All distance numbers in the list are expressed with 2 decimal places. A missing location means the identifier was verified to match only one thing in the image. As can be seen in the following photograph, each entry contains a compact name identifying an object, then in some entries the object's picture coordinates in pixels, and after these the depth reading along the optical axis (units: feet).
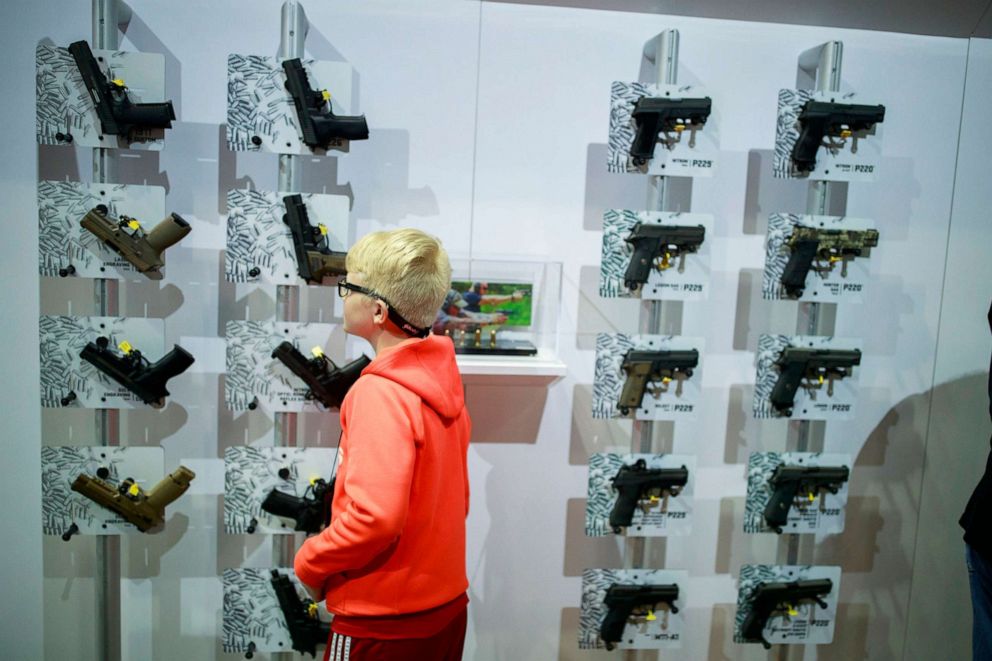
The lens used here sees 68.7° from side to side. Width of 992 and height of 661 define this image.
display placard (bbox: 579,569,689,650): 8.60
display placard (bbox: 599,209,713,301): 8.05
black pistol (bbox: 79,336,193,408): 7.73
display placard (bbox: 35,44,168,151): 7.45
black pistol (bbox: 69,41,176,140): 7.38
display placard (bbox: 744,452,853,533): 8.61
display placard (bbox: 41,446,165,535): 7.98
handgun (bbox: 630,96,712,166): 7.82
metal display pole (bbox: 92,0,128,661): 7.61
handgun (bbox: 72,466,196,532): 7.95
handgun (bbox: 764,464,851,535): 8.59
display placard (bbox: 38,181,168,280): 7.57
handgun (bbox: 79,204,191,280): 7.56
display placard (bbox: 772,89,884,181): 8.14
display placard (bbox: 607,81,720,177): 7.92
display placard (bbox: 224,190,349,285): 7.69
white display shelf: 7.97
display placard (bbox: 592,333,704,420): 8.21
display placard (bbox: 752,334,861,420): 8.38
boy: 5.44
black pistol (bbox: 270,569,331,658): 8.16
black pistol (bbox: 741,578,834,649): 8.82
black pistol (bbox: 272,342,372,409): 7.83
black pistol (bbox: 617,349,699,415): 8.18
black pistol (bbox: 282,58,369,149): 7.52
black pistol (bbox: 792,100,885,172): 8.03
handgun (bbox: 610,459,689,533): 8.32
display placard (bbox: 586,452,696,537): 8.35
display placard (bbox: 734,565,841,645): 8.85
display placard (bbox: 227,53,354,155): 7.58
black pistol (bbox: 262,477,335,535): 7.96
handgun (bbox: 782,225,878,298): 8.19
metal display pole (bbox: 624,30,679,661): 8.09
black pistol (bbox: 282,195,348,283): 7.64
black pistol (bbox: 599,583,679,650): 8.53
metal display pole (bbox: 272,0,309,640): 7.70
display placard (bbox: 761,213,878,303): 8.22
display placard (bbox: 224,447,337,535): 8.06
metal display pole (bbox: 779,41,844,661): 8.32
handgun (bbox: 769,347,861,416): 8.36
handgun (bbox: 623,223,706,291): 7.99
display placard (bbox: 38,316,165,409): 7.77
